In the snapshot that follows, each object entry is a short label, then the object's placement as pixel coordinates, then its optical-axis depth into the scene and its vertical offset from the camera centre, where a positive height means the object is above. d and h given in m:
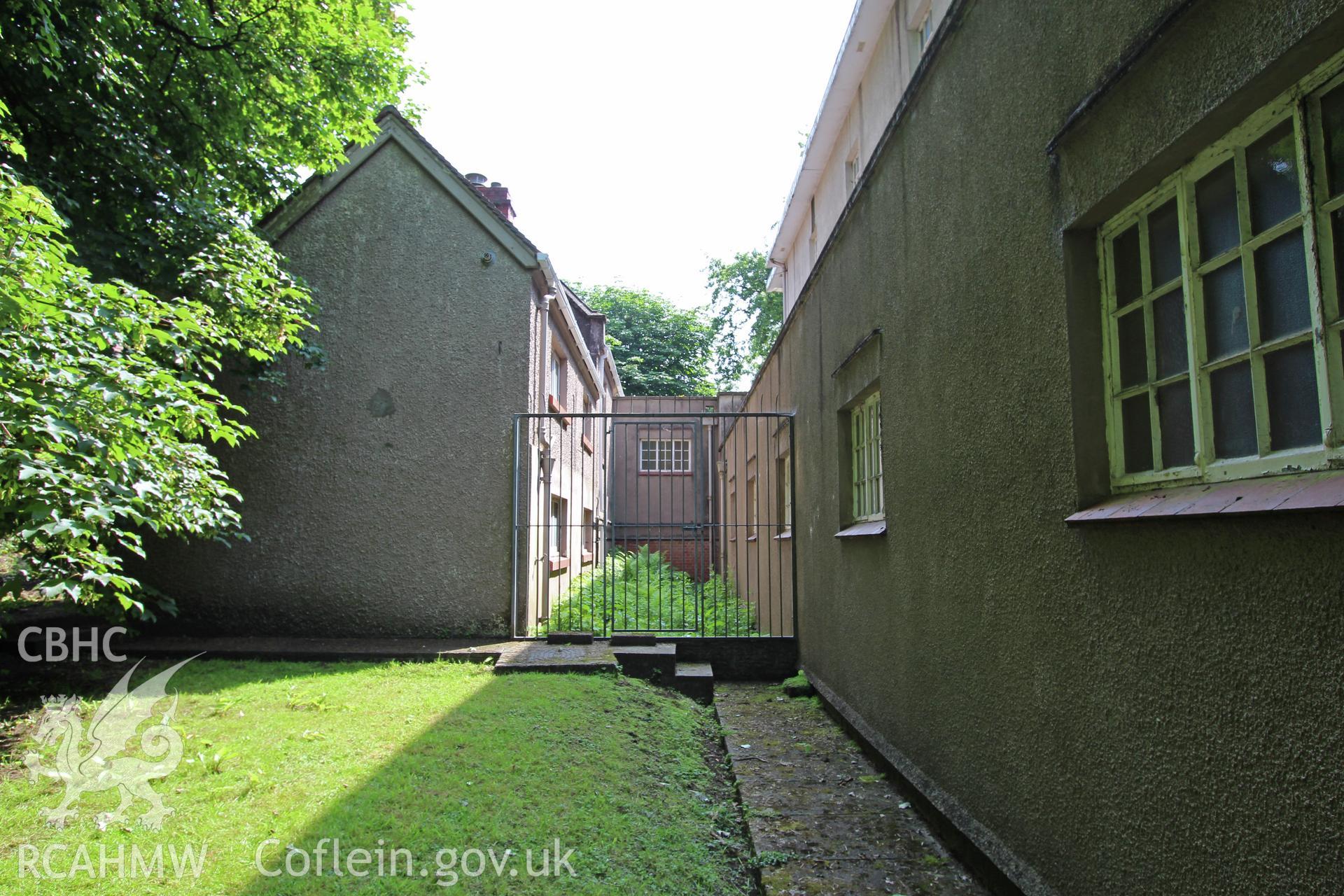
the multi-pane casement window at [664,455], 23.89 +2.66
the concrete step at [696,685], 7.48 -1.41
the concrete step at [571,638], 8.23 -1.04
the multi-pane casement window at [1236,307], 1.72 +0.61
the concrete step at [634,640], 8.23 -1.08
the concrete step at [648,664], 7.46 -1.21
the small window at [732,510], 15.19 +0.63
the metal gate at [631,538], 8.83 -0.03
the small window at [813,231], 12.24 +4.98
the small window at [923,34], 7.23 +4.84
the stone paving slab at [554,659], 7.02 -1.11
